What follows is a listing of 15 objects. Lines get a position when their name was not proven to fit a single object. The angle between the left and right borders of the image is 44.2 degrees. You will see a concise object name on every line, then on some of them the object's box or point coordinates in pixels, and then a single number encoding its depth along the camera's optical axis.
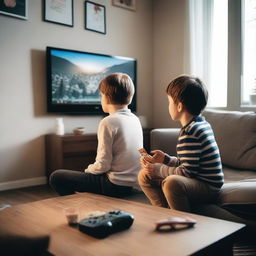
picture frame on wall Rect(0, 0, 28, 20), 3.05
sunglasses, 1.02
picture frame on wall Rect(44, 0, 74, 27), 3.38
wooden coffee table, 0.88
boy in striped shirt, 1.47
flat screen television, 3.39
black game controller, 0.97
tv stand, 3.21
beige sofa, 2.15
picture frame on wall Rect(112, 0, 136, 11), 4.03
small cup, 1.09
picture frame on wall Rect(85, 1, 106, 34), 3.74
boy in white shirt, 1.66
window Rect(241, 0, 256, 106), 3.46
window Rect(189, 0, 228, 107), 3.75
